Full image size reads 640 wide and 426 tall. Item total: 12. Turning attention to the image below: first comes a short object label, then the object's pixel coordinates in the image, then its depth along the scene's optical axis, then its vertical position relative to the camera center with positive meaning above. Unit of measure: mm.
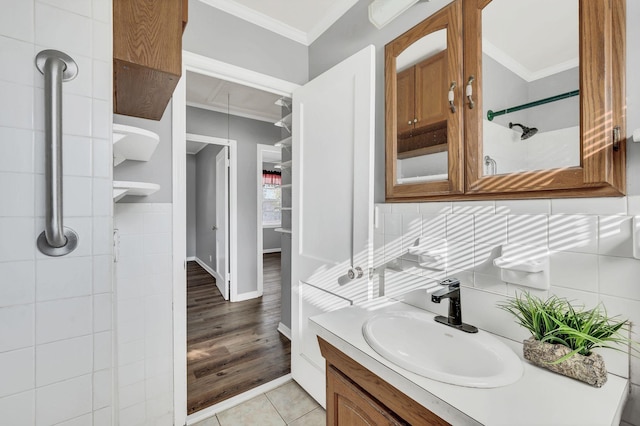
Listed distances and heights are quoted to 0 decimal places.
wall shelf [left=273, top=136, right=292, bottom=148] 2182 +565
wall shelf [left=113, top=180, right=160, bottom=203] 1101 +105
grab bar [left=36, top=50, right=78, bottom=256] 704 +173
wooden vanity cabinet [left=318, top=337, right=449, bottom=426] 749 -582
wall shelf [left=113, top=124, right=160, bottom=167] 1014 +297
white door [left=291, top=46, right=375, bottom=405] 1386 +78
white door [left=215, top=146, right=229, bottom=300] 3619 -119
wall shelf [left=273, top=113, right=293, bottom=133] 2143 +721
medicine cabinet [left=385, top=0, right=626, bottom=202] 785 +380
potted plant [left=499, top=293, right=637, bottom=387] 699 -344
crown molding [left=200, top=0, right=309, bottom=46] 1679 +1268
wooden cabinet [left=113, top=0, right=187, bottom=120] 841 +537
